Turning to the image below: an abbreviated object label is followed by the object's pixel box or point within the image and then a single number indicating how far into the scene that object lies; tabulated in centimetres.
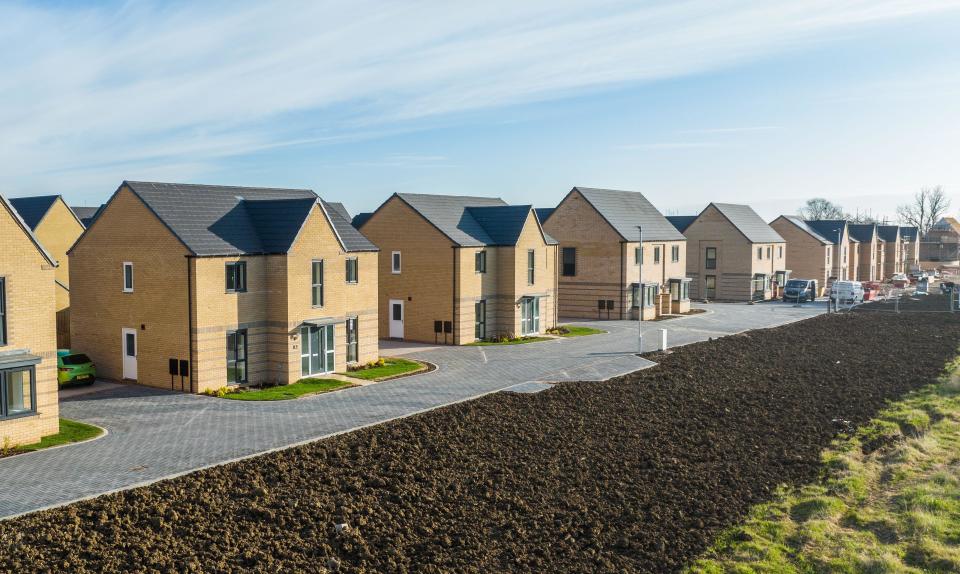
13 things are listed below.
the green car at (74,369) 2742
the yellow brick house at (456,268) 3972
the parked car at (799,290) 6494
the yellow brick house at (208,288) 2733
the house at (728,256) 6525
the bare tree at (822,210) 16050
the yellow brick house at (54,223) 3875
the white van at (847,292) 6312
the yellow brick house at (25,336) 2027
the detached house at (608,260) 5153
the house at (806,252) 7475
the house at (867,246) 8850
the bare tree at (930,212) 14012
